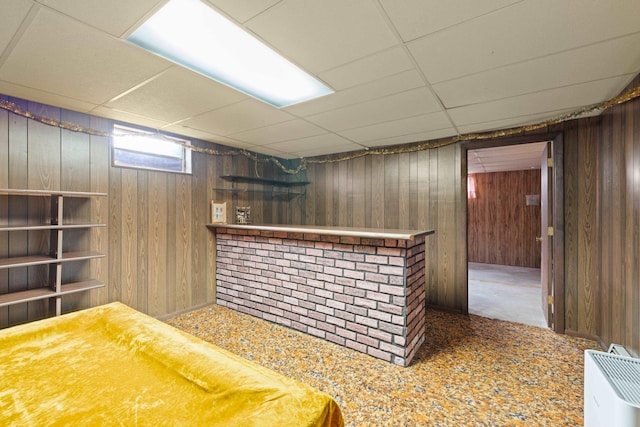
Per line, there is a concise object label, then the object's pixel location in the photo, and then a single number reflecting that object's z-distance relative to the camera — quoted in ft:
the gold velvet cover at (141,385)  3.38
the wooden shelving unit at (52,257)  7.16
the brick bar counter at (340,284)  7.79
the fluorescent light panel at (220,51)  4.66
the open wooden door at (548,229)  10.20
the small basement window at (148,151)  9.74
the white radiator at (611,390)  3.79
